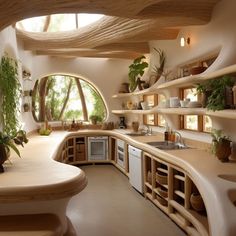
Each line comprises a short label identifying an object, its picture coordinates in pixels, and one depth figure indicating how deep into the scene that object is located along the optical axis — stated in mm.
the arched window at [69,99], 7992
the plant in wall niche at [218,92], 2986
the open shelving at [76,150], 6992
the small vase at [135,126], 6449
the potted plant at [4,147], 2557
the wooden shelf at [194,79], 2829
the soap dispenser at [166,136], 4852
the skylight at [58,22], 6298
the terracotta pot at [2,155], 2551
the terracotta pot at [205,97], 3355
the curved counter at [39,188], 2143
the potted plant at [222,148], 3102
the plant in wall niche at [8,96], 3982
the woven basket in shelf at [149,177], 4418
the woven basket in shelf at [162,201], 3939
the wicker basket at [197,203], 3027
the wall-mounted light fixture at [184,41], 4343
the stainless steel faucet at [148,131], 6063
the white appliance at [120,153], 5964
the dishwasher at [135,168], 4629
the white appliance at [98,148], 6984
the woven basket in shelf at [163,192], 3850
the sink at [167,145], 4230
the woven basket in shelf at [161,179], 3867
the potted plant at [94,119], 7609
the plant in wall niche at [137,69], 6006
